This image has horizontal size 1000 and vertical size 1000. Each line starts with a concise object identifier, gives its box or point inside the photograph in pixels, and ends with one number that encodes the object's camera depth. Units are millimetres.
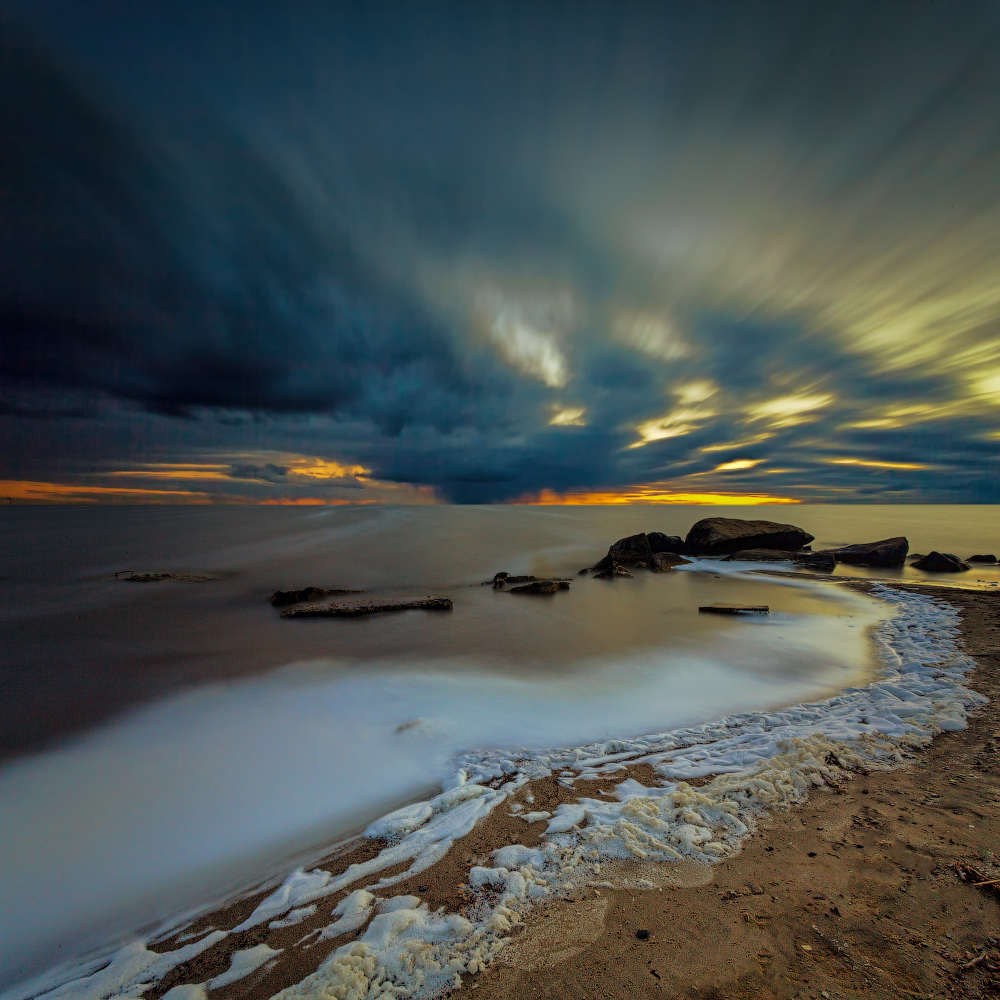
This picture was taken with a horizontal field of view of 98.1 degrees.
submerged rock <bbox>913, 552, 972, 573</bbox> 17547
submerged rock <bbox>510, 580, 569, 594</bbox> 13852
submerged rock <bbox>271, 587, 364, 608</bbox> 12273
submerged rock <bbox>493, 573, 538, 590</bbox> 15070
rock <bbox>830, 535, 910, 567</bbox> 19130
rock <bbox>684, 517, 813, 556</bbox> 22188
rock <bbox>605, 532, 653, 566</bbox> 19562
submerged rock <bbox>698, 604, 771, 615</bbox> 11023
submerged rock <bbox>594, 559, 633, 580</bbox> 16812
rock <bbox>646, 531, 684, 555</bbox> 23594
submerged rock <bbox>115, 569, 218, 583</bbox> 15398
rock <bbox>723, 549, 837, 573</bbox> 18672
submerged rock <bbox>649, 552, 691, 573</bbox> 18766
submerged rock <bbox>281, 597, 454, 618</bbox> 10984
